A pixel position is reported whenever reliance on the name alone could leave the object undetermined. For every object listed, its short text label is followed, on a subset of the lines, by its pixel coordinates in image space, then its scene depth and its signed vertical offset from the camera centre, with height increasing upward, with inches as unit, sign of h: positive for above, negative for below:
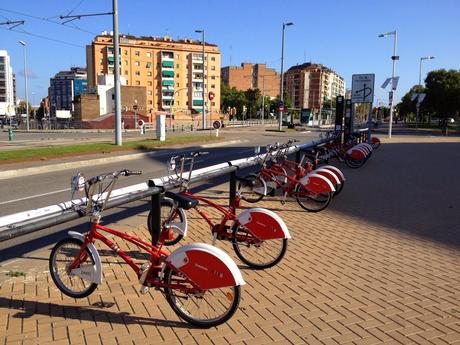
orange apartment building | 4173.2 +491.8
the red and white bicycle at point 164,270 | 128.6 -47.6
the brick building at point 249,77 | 6328.7 +603.9
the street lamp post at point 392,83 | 1153.4 +96.6
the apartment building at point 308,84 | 6584.6 +539.1
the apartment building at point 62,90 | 5879.9 +356.2
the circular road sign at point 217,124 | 1205.2 -16.0
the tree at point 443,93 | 2129.7 +140.2
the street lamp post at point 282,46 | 1760.6 +287.8
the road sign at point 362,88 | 733.3 +53.7
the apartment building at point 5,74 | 4426.7 +423.2
